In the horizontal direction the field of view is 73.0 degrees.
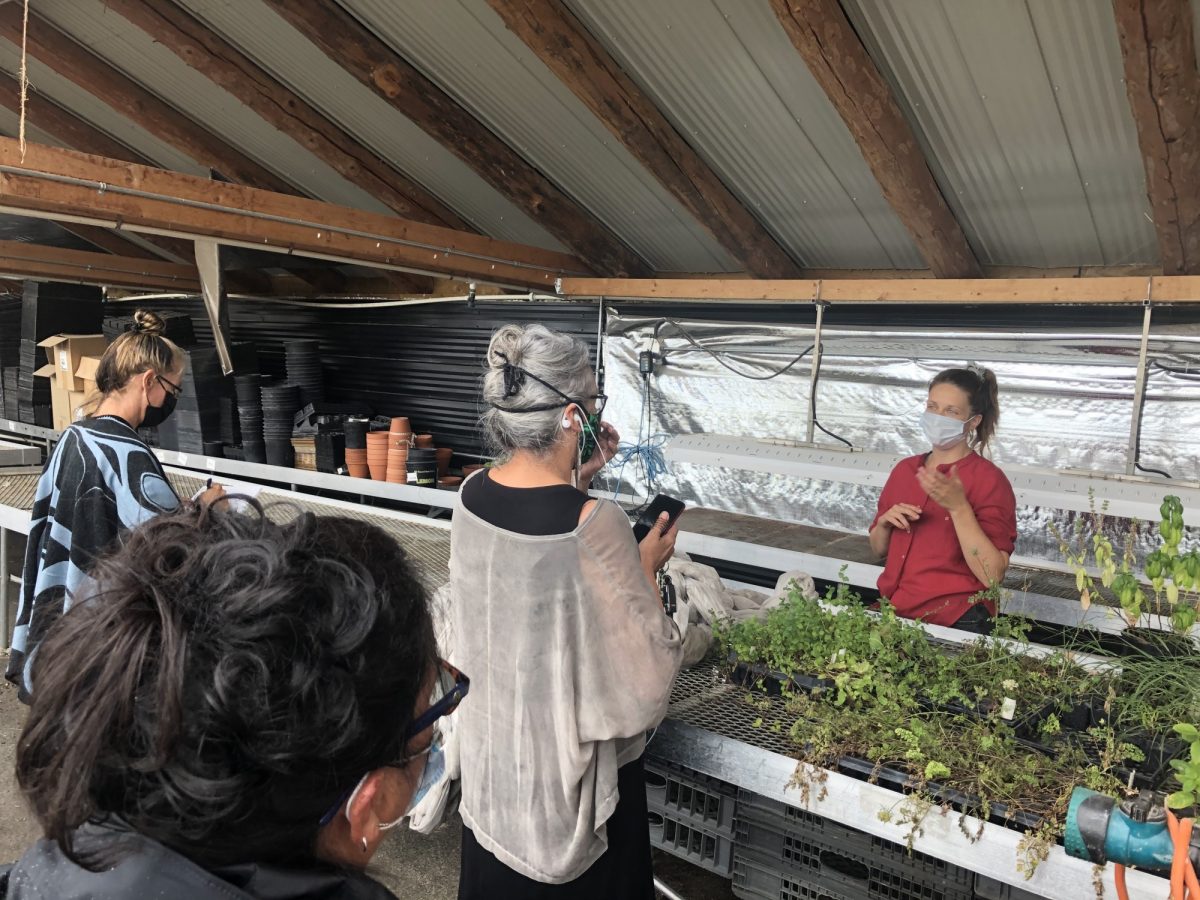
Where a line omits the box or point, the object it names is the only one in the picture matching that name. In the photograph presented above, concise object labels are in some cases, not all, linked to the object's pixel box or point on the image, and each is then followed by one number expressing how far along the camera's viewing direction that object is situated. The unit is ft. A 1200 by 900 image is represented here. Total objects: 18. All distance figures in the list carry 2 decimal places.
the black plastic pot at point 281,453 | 20.13
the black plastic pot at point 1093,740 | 4.94
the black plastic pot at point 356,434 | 18.76
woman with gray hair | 4.88
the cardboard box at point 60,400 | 20.85
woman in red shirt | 7.85
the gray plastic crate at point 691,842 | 6.34
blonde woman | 7.63
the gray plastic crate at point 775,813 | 5.83
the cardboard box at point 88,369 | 19.25
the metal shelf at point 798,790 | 4.50
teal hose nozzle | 4.13
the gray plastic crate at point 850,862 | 5.35
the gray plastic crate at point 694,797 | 6.31
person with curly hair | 1.91
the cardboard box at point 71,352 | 20.51
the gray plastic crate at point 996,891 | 5.06
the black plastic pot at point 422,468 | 17.94
